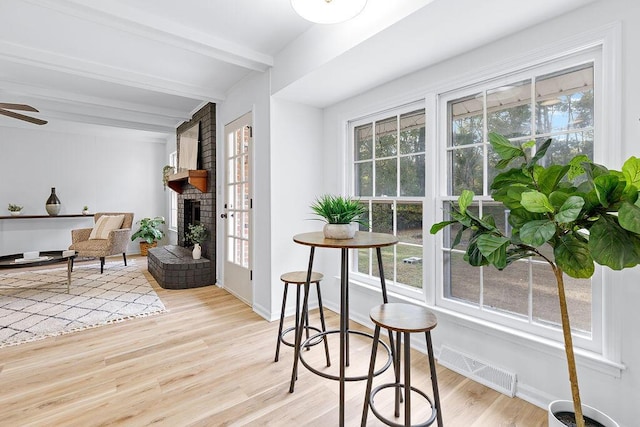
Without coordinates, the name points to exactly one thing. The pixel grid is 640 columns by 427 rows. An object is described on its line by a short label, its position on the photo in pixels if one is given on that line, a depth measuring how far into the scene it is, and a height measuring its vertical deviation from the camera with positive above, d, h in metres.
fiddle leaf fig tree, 1.06 -0.04
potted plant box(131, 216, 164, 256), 6.43 -0.48
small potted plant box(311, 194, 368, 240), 1.82 -0.05
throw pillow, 5.14 -0.25
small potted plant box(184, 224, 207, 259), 4.45 -0.40
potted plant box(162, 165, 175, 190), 5.71 +0.75
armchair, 4.80 -0.43
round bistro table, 1.61 -0.20
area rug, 2.86 -1.03
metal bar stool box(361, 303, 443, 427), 1.36 -0.53
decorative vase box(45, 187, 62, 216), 5.85 +0.14
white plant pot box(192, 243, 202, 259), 4.45 -0.60
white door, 3.52 +0.02
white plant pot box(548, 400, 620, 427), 1.29 -0.89
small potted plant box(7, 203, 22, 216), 5.61 +0.03
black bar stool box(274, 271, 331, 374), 2.20 -0.51
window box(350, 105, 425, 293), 2.54 +0.22
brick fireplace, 4.12 -0.57
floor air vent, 1.88 -1.06
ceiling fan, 3.04 +1.03
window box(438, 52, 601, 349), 1.71 +0.34
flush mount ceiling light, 1.70 +1.11
